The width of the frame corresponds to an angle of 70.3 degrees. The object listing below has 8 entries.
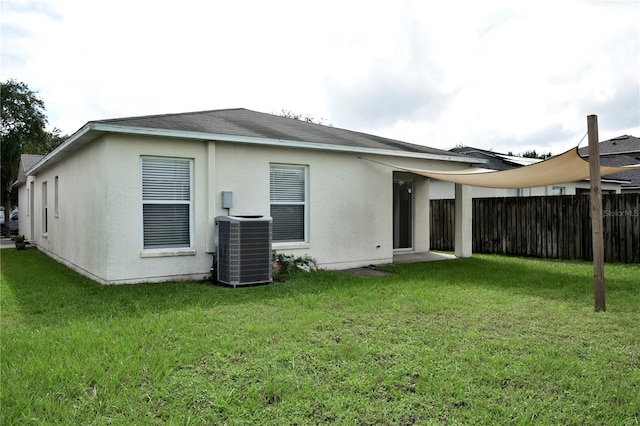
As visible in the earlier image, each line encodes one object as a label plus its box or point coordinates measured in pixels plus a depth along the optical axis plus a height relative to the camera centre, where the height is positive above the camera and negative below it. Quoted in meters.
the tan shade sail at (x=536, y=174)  7.74 +0.93
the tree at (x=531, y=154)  47.61 +7.18
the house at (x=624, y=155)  21.56 +3.69
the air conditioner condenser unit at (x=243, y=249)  7.59 -0.44
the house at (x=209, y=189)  7.57 +0.67
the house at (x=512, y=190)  16.84 +1.35
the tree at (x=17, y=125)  32.06 +7.38
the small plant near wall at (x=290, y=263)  8.64 -0.79
